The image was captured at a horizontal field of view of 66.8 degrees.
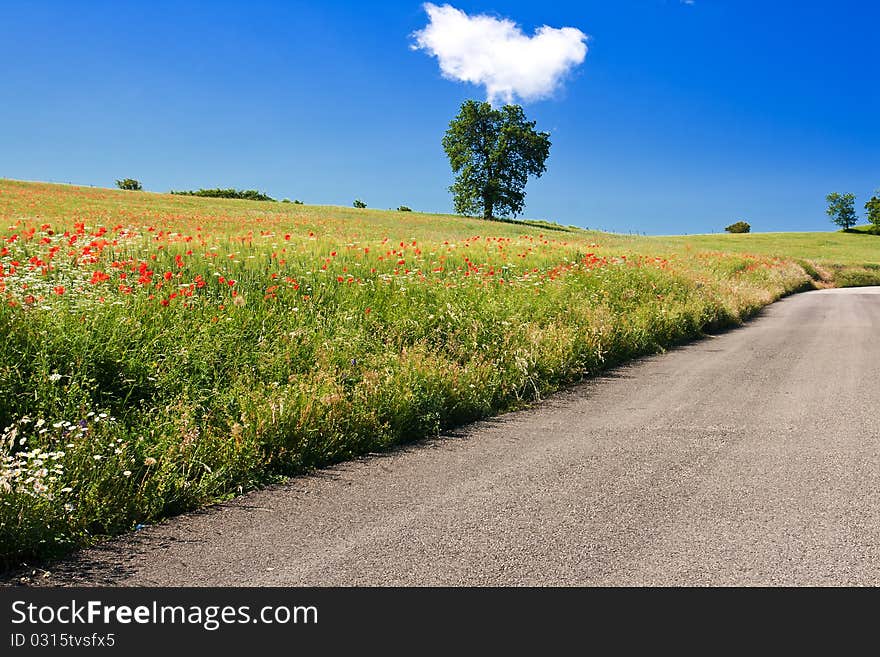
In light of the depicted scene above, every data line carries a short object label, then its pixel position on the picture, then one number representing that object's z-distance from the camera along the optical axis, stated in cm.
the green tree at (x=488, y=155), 6581
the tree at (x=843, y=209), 10569
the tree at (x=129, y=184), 7481
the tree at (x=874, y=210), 9356
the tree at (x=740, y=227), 9850
